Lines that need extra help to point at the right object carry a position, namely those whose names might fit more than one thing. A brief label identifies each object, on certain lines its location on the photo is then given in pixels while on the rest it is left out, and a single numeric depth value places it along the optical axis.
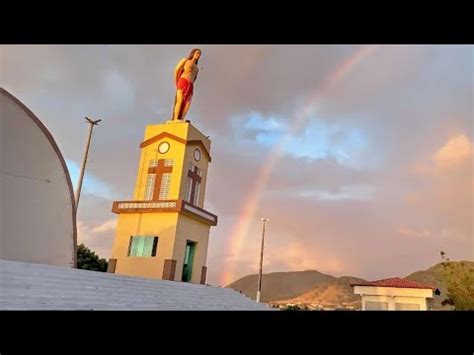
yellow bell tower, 12.73
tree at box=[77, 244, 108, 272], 21.14
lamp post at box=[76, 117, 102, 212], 17.06
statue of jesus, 14.84
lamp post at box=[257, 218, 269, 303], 17.67
